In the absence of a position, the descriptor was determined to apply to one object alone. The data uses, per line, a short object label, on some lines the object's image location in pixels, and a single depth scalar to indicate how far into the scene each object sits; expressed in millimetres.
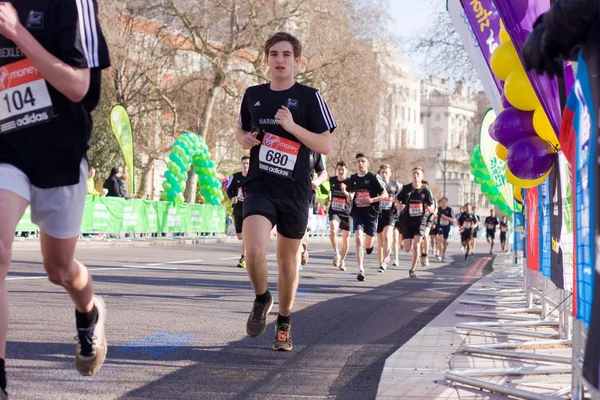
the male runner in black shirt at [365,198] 17828
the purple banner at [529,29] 5734
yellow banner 28858
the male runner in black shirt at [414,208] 19645
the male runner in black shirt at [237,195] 17891
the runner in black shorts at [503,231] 42844
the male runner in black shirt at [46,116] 4188
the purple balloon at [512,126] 6852
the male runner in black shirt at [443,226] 30703
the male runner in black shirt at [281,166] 6695
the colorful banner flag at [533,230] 8039
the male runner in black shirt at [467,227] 33531
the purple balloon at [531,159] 6391
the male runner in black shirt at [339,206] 19594
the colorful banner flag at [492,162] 18500
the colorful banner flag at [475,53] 9172
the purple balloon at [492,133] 7125
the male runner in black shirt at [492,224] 39875
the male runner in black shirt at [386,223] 19094
